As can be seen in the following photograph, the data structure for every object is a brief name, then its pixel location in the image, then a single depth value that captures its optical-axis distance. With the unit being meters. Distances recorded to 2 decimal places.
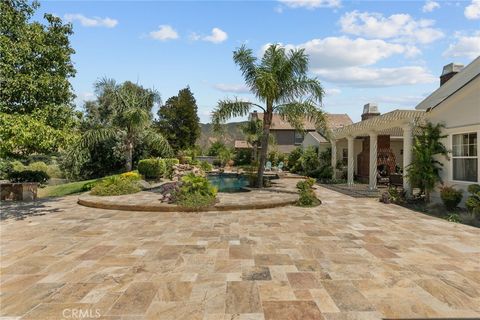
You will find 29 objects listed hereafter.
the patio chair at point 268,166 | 28.27
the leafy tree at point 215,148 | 40.06
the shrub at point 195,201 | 9.48
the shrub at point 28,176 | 14.75
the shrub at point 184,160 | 25.92
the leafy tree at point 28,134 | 6.66
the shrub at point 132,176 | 13.99
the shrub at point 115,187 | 11.88
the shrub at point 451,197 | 8.93
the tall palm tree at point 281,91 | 13.29
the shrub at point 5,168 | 16.10
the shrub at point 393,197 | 11.01
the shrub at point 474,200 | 7.88
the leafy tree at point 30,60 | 7.21
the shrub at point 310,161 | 22.61
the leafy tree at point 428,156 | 10.07
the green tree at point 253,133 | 28.23
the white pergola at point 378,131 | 11.00
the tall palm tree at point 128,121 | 16.11
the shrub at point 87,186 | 14.55
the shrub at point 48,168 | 19.81
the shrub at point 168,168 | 19.91
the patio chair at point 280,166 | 27.64
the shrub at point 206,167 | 27.98
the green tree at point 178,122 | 33.00
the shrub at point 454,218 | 8.12
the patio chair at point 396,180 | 13.59
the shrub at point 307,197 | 10.41
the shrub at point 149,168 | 17.98
